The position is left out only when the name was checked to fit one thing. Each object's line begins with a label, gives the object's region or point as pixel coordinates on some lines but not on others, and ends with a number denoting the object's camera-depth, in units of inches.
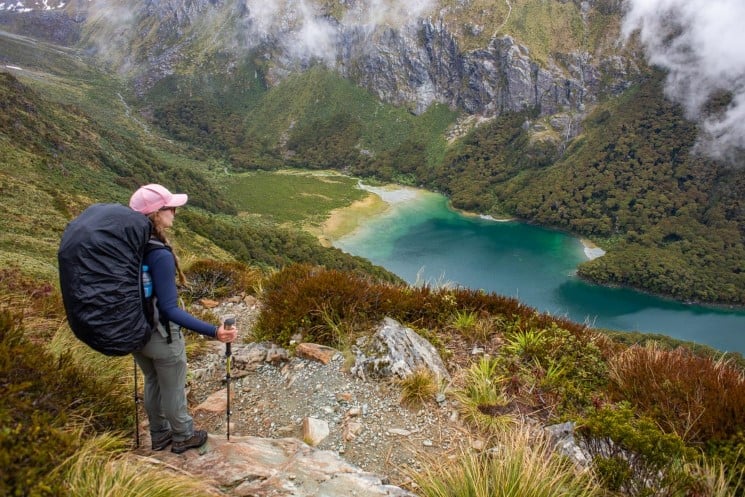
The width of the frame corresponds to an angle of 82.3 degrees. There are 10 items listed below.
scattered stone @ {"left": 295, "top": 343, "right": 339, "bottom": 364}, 232.4
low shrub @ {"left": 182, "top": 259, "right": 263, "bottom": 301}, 378.0
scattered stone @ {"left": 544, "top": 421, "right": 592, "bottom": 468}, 150.0
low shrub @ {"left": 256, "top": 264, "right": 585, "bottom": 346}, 259.1
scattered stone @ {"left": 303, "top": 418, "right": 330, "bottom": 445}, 174.2
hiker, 129.6
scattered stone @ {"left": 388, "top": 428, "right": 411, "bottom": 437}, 178.1
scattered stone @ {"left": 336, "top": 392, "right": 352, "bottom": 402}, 200.8
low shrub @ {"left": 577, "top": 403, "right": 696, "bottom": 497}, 133.4
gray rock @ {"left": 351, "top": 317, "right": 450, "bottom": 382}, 214.4
